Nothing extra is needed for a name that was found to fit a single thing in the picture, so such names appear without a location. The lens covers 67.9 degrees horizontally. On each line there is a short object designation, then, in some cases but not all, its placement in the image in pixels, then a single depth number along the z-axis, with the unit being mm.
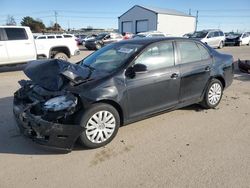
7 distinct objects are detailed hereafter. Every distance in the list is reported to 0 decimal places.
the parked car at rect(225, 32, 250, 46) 20789
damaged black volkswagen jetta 2519
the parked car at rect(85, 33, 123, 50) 16964
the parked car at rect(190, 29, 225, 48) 15335
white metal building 33068
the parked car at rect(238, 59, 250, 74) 6952
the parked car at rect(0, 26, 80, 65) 7284
